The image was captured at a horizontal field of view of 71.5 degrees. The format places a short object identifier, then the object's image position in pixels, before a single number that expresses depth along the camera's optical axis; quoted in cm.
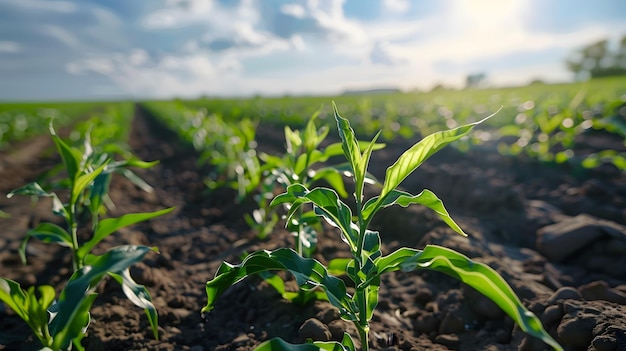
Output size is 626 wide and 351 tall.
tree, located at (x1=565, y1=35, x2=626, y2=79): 5729
